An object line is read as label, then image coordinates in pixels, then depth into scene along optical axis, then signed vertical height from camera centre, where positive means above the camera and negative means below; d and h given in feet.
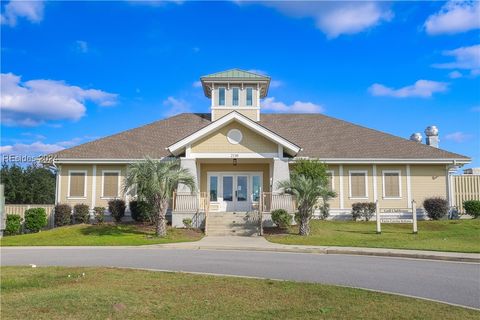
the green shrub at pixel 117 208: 84.74 -1.20
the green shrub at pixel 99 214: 84.43 -2.28
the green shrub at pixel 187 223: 74.64 -3.53
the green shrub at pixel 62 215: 84.02 -2.41
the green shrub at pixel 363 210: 86.99 -1.81
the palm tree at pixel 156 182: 67.00 +2.83
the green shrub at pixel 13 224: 78.74 -3.78
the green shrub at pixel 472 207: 86.59 -1.44
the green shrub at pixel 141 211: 80.53 -1.68
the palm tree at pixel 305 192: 67.26 +1.27
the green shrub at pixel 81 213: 84.99 -2.12
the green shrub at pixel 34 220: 81.41 -3.19
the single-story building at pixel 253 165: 82.79 +6.96
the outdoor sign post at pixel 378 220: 68.85 -3.02
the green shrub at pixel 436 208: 85.76 -1.48
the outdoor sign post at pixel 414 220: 68.33 -2.94
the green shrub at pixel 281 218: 71.26 -2.68
